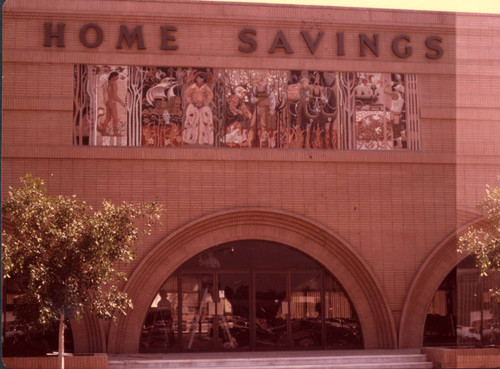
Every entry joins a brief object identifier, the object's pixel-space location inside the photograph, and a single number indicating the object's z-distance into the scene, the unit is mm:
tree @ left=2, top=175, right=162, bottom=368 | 16078
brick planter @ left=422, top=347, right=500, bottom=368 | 18047
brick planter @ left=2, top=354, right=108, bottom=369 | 17422
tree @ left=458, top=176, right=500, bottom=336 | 17328
